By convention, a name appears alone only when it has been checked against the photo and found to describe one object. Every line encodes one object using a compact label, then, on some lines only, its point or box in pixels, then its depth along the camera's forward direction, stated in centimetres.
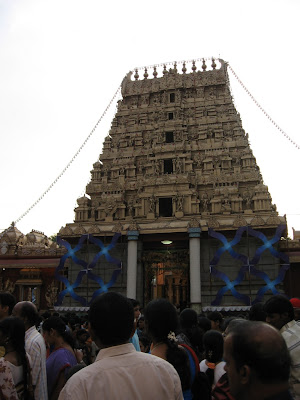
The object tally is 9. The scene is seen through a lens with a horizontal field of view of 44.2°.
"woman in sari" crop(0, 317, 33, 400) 358
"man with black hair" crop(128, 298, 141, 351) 572
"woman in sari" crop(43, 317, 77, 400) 435
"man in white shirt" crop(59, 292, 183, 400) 216
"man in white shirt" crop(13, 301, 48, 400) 399
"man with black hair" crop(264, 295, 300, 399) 357
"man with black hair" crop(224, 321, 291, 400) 188
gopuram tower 2044
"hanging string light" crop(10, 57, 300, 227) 3119
